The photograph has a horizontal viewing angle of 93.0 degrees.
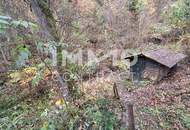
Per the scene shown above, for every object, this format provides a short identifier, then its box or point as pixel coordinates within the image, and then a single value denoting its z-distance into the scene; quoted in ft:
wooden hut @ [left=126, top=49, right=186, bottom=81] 9.19
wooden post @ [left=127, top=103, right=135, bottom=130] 4.72
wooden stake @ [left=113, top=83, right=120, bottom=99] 5.79
